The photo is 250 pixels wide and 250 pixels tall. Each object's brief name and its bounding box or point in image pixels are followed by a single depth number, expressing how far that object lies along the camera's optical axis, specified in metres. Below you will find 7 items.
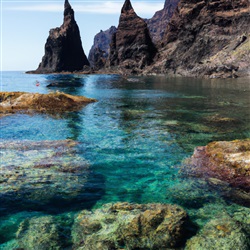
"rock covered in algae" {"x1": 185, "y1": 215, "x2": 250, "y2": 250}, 6.85
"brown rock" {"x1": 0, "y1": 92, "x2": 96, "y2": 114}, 29.03
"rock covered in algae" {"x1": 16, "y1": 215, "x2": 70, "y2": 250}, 7.22
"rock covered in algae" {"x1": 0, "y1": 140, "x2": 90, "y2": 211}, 9.82
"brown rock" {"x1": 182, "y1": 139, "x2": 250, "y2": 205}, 10.12
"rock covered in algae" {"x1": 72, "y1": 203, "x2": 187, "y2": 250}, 7.05
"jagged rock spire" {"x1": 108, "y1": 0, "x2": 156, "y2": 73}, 183.91
